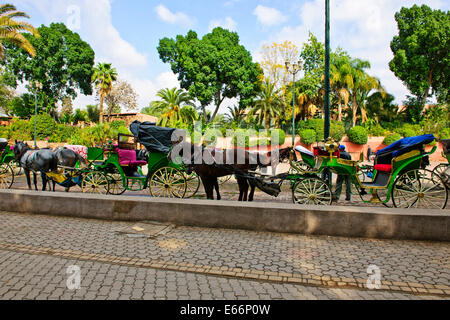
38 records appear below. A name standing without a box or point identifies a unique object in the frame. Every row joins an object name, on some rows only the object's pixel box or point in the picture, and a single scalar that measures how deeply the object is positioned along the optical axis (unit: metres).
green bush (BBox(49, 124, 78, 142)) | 35.38
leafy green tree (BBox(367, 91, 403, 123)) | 33.62
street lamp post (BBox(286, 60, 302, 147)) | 23.99
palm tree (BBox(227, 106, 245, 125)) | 36.88
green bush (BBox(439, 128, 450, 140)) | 25.80
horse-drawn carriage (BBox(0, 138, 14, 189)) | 10.65
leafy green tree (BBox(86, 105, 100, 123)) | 48.97
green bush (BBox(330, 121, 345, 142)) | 28.62
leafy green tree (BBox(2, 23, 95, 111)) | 38.34
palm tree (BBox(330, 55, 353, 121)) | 31.06
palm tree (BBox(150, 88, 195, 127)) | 37.31
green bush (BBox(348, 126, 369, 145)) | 27.95
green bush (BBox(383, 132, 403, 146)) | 27.28
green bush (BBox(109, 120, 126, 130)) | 34.97
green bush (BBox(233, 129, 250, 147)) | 20.60
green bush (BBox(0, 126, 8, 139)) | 32.62
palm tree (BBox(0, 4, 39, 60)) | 19.62
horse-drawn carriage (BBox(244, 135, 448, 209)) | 6.59
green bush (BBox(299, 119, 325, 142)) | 29.20
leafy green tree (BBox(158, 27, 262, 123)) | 34.22
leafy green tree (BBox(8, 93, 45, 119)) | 40.47
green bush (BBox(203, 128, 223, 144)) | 28.95
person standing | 7.50
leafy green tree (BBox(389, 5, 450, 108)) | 29.08
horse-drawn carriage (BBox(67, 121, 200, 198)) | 8.32
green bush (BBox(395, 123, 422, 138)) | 27.40
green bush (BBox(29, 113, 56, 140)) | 34.53
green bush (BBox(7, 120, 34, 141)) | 33.28
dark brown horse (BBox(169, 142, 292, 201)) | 7.63
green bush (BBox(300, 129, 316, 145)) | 29.08
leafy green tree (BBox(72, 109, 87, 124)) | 44.63
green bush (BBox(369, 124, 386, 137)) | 28.97
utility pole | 9.58
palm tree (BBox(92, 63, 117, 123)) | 40.22
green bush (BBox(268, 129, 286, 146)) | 29.63
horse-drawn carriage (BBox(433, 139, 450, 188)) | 8.49
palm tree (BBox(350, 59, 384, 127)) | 31.86
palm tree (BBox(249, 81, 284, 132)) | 34.09
